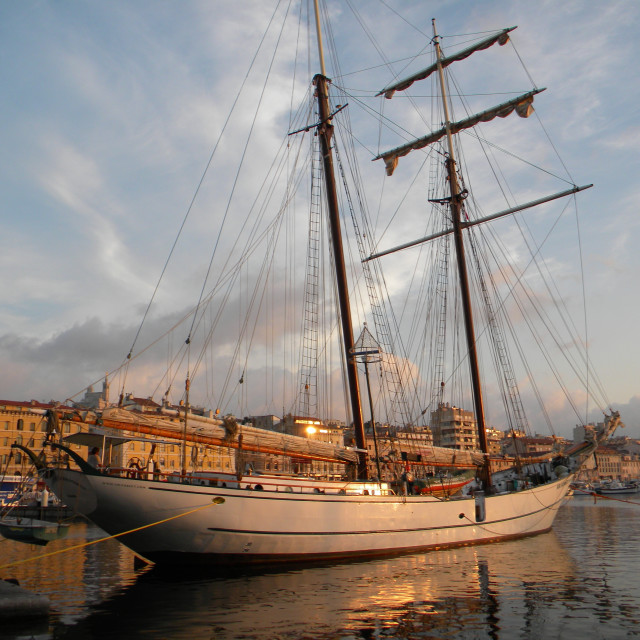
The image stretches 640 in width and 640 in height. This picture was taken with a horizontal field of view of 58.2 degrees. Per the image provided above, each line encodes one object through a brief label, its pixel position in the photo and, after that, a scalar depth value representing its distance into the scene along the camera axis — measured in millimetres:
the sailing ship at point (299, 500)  18469
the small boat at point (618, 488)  116688
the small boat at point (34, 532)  19703
